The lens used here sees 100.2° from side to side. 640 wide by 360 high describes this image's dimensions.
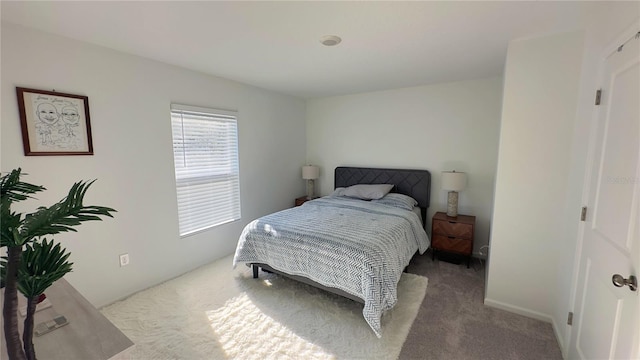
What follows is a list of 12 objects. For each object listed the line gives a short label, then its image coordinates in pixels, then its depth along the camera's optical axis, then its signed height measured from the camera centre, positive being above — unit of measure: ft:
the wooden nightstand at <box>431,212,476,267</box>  10.25 -3.15
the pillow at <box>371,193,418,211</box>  11.39 -2.08
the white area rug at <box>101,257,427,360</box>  6.38 -4.62
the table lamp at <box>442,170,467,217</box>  10.68 -1.29
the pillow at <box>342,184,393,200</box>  12.15 -1.75
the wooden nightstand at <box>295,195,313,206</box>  14.66 -2.61
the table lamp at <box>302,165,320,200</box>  14.67 -1.03
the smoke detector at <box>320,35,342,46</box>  6.84 +2.95
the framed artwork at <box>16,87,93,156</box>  6.46 +0.79
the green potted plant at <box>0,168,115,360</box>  2.48 -1.04
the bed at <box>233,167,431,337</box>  7.04 -2.80
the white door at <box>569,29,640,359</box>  3.90 -1.21
